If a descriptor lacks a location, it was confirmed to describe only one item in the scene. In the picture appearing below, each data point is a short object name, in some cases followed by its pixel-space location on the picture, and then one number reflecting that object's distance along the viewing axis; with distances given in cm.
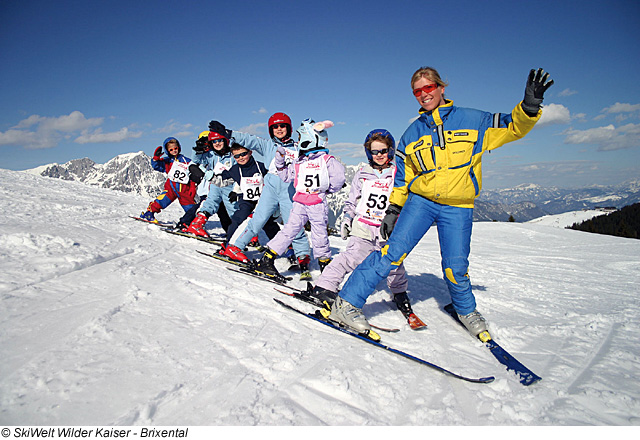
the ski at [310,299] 346
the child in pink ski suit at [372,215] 394
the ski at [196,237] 714
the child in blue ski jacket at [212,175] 688
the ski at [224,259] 534
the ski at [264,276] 486
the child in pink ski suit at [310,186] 480
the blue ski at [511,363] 253
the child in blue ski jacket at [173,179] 789
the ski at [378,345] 247
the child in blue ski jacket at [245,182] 620
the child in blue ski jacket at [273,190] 546
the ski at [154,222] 803
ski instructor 315
